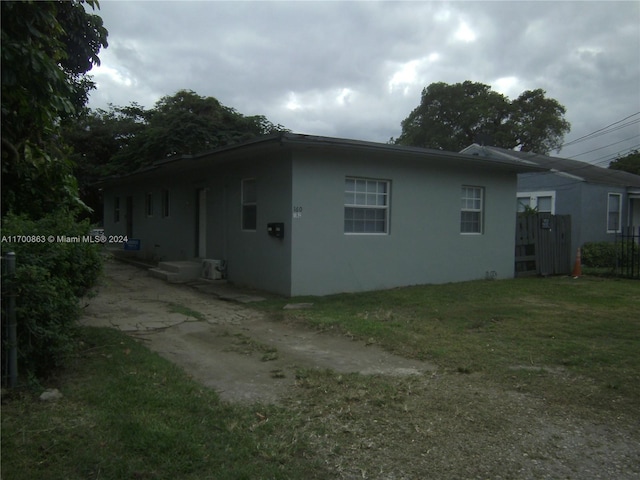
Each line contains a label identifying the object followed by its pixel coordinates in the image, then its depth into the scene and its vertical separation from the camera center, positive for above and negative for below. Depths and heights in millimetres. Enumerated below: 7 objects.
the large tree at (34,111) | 5168 +1258
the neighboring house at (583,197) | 19547 +1222
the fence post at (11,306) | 4441 -677
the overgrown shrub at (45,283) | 4602 -538
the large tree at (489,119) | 41375 +8509
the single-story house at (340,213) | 10844 +314
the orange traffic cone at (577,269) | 15803 -1156
